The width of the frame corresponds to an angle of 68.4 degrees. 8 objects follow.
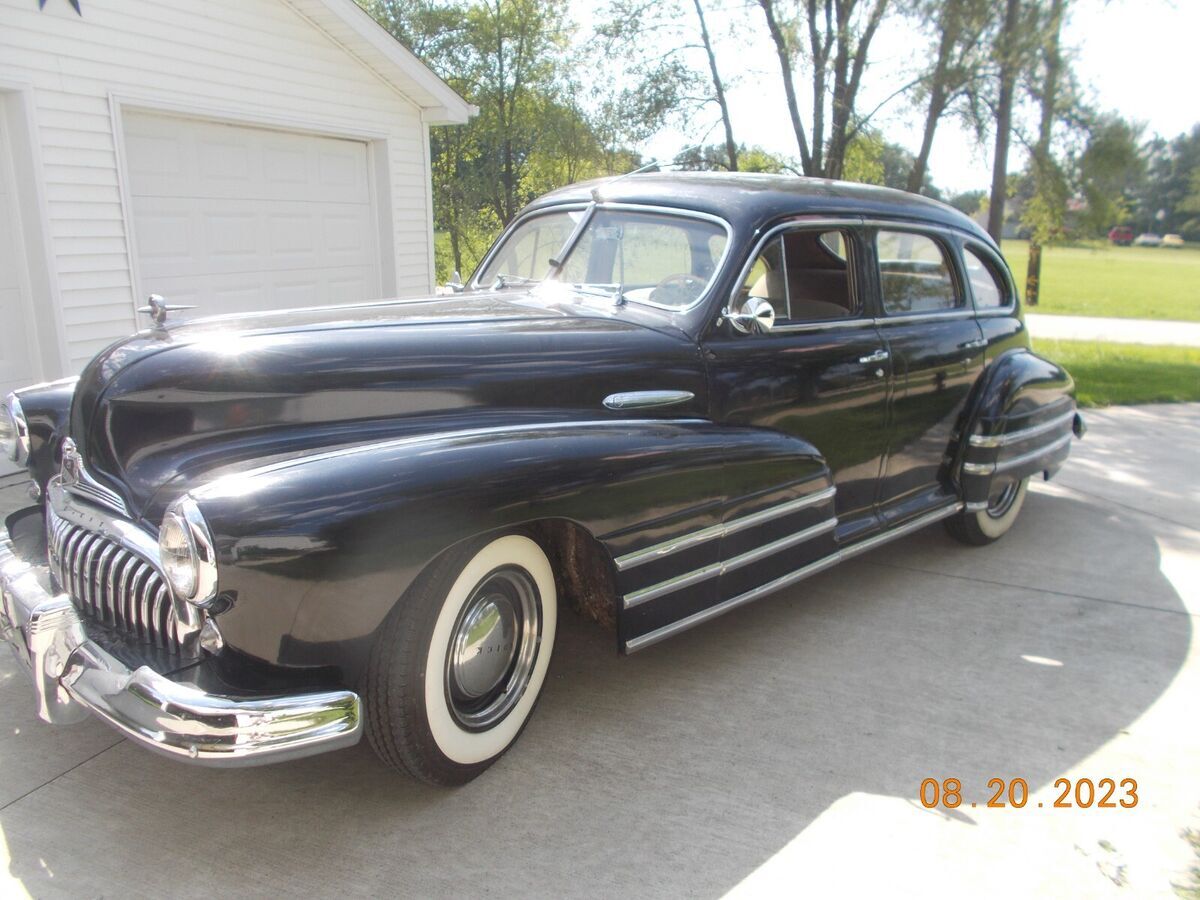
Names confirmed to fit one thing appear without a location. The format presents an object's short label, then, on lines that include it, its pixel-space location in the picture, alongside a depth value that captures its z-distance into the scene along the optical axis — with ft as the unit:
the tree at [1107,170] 36.50
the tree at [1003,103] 30.27
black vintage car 7.14
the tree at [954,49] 30.01
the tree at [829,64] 33.53
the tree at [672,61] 37.60
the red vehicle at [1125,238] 228.92
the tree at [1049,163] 30.94
